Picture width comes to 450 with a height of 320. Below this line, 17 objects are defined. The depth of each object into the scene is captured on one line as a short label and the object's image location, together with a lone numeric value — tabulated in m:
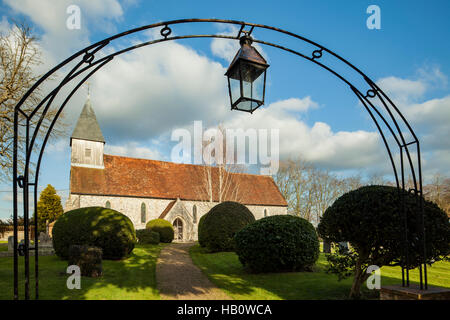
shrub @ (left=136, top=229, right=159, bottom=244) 22.06
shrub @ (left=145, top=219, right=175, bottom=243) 24.59
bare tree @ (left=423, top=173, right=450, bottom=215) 34.68
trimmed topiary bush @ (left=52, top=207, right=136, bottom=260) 12.76
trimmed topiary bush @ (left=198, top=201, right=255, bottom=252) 15.68
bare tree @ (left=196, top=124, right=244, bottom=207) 27.78
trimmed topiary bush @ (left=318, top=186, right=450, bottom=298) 5.60
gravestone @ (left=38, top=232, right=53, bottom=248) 17.09
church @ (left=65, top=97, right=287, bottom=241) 29.55
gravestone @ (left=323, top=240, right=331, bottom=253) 15.77
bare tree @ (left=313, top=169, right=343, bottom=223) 43.41
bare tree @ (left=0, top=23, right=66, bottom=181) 14.32
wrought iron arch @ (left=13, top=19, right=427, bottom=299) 4.20
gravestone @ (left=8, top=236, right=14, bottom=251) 18.80
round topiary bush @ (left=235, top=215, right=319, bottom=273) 9.88
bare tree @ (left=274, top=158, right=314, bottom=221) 41.81
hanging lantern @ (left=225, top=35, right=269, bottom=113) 4.51
